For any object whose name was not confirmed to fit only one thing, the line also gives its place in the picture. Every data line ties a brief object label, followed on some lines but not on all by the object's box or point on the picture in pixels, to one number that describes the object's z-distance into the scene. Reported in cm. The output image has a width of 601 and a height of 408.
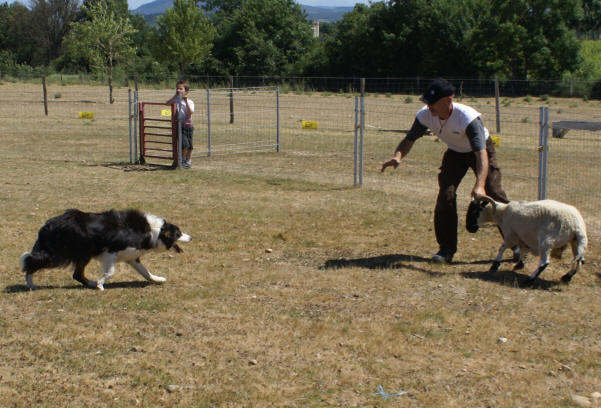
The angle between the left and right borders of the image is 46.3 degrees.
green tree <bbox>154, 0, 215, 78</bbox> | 5025
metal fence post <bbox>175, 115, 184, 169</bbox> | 1444
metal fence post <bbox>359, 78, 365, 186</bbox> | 1243
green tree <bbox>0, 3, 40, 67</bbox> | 7869
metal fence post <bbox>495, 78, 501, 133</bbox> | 2228
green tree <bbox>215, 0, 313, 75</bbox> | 5469
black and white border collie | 615
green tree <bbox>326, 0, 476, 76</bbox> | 4906
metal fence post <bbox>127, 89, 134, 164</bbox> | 1538
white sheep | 644
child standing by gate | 1452
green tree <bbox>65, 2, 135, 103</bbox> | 3916
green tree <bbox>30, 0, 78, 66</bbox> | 7994
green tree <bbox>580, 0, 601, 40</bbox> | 8006
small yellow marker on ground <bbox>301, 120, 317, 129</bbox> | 1953
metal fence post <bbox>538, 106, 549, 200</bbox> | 887
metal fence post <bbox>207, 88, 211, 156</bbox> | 1650
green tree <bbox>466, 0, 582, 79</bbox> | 4397
